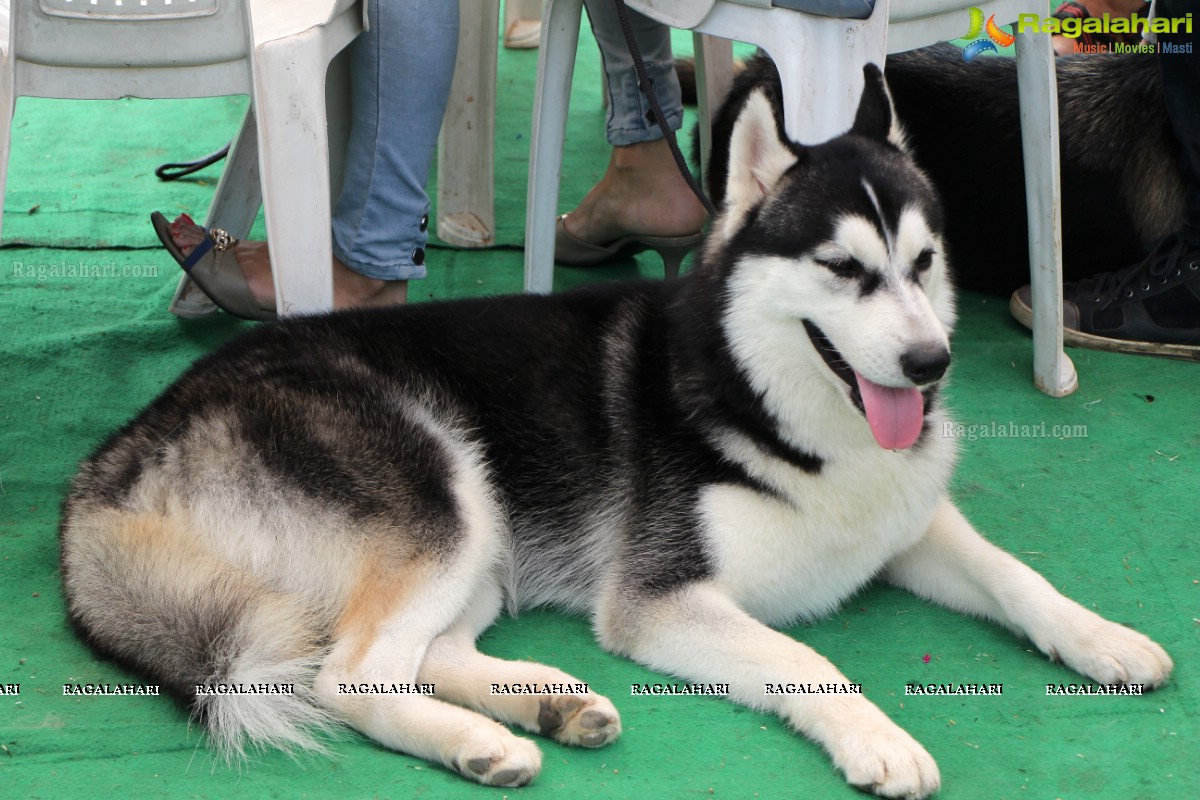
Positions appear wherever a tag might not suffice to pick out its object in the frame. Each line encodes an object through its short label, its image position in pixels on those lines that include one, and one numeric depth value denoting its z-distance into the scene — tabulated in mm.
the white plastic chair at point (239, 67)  2666
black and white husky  2211
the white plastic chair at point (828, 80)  2768
